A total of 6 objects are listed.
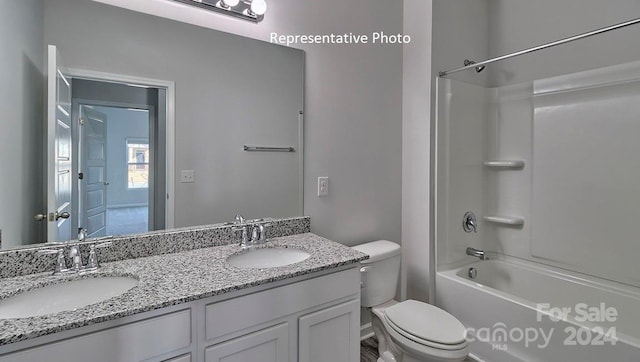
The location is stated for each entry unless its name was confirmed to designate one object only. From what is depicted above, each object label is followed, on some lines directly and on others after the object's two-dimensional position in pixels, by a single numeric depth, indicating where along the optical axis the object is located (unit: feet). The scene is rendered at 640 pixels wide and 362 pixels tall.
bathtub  4.86
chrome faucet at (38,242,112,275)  3.78
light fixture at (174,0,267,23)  5.00
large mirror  3.87
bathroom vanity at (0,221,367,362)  2.72
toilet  4.68
